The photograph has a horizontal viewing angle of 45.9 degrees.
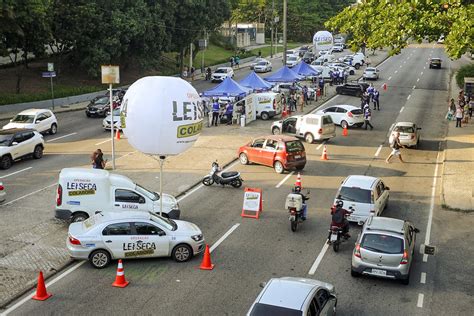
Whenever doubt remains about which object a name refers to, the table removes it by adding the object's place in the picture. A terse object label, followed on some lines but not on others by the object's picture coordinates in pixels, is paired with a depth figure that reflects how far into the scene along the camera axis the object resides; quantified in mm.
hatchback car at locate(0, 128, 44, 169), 27062
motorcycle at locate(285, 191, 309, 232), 18922
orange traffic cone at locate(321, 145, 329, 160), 29450
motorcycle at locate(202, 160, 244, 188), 24078
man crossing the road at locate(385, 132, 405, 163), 28719
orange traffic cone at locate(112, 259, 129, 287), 14750
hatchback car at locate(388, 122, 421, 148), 31703
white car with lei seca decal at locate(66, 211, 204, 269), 15859
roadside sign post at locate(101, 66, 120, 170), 26062
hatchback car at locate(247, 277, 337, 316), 11031
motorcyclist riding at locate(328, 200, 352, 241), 17438
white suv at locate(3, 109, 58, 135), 33438
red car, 26250
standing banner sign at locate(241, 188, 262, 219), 20344
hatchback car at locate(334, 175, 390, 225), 19406
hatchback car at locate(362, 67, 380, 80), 63312
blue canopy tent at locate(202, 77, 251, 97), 39188
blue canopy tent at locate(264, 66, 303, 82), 46500
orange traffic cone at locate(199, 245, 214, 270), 16016
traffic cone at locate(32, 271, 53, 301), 14094
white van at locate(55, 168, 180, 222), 18812
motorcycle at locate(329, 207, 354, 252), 17344
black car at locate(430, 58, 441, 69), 75688
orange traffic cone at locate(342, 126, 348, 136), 36125
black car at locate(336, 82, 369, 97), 51594
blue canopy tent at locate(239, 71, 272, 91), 43094
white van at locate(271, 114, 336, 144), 32438
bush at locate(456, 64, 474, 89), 54547
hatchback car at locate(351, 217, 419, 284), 14938
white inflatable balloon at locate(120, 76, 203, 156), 16562
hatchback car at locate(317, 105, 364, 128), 37656
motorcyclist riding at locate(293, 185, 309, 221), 19578
